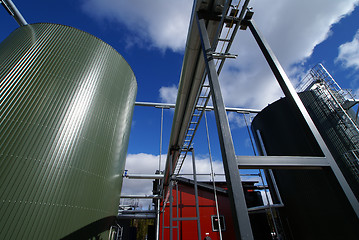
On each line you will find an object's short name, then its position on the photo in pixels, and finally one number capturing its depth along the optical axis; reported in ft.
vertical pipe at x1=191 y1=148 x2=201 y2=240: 24.48
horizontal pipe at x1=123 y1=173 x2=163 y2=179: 35.40
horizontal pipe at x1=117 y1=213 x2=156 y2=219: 41.75
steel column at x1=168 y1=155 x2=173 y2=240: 26.61
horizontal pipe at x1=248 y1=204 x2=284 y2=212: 32.65
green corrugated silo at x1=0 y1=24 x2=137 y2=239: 14.42
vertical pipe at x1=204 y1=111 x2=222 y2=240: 40.07
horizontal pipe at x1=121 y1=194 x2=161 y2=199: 40.81
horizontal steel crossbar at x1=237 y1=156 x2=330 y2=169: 7.18
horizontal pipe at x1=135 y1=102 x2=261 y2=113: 50.40
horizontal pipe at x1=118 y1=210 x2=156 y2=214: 44.12
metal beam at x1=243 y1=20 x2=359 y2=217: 7.07
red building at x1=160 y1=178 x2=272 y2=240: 42.01
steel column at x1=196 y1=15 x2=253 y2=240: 5.82
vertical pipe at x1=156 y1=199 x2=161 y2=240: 40.72
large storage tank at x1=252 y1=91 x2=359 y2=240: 24.23
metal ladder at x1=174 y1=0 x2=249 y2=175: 12.12
